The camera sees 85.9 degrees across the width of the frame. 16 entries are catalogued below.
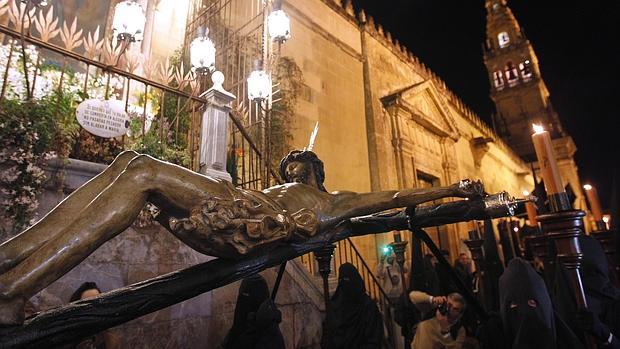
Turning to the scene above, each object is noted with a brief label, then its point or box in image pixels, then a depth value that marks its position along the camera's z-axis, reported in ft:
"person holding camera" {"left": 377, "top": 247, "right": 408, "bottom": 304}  21.09
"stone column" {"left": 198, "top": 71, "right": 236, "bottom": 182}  16.39
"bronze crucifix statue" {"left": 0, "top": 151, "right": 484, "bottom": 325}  3.04
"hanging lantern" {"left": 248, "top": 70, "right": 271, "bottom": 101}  21.83
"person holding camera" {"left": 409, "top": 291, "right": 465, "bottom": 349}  11.16
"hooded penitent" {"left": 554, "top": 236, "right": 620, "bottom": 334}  9.78
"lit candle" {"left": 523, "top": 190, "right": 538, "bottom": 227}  16.37
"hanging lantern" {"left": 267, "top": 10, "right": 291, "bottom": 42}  22.82
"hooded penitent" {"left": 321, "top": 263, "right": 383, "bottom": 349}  12.75
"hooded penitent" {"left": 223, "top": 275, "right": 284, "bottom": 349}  9.85
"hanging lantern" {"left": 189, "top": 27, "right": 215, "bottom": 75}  20.15
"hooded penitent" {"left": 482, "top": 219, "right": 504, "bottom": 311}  12.85
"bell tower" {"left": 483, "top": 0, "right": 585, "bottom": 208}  92.89
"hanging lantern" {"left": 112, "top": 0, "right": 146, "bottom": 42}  17.76
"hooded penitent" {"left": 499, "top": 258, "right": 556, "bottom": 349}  8.23
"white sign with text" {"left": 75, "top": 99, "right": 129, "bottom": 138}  12.85
